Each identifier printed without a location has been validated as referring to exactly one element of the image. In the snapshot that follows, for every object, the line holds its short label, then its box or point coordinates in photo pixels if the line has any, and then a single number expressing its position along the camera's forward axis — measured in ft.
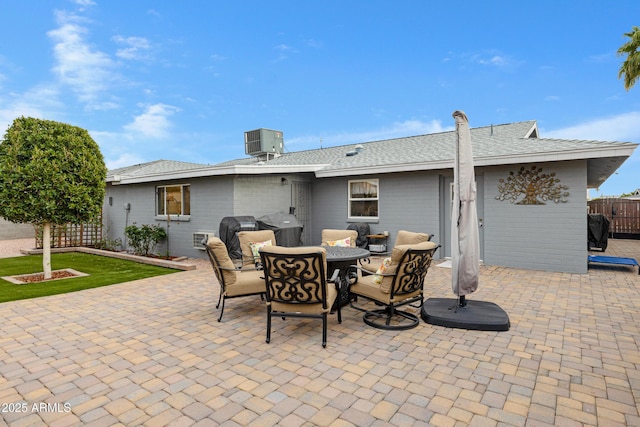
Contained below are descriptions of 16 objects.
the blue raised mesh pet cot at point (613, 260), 24.49
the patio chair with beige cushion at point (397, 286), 13.34
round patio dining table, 15.56
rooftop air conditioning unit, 46.09
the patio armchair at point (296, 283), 11.77
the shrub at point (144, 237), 34.53
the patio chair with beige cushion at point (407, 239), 17.29
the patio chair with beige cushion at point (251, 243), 20.21
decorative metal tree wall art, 24.57
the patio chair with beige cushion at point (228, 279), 14.84
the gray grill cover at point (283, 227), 28.07
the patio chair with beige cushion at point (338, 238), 21.21
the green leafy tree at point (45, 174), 22.33
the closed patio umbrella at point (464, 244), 13.64
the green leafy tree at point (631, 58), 34.99
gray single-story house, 24.35
